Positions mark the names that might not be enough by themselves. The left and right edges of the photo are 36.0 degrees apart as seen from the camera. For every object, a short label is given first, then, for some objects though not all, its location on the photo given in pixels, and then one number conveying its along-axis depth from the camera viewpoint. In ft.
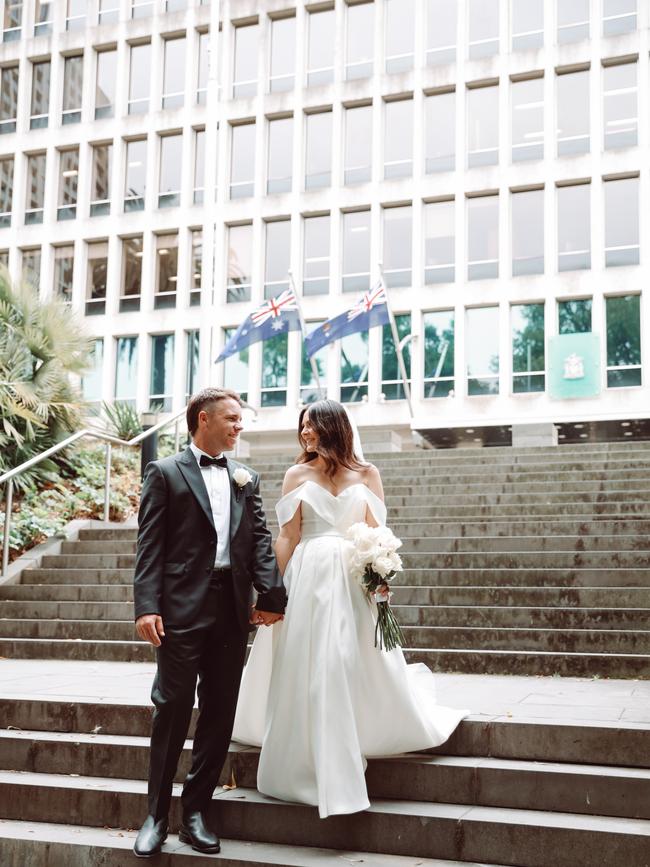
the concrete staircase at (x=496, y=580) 25.39
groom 14.71
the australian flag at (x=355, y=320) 67.87
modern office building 97.66
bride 15.30
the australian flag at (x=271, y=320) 65.31
